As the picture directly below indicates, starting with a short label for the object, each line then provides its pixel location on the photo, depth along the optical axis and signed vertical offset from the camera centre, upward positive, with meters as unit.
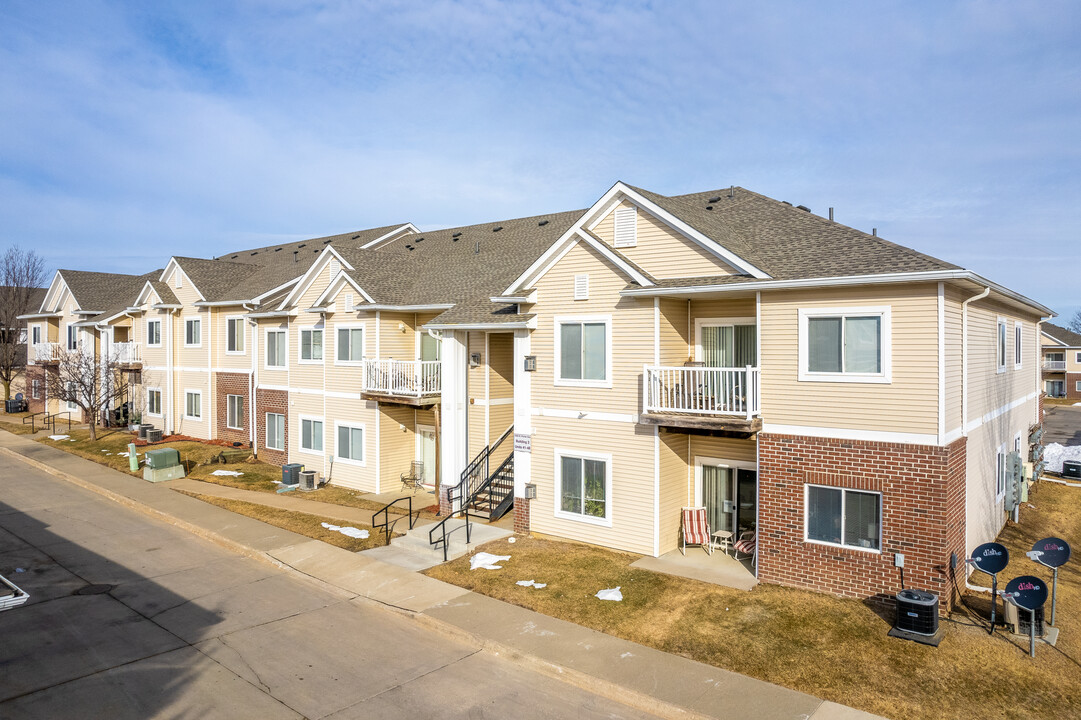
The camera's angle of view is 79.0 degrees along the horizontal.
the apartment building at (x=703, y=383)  12.10 -0.75
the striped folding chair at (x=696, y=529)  15.42 -4.21
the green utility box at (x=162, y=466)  25.06 -4.34
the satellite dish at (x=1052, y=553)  11.04 -3.46
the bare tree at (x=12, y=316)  49.97 +2.89
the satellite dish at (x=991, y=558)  11.56 -3.72
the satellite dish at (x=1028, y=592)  10.43 -3.92
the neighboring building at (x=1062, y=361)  63.06 -1.10
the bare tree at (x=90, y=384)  35.88 -1.75
